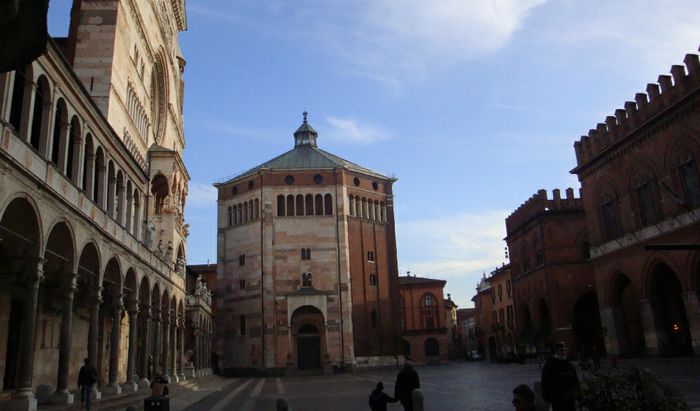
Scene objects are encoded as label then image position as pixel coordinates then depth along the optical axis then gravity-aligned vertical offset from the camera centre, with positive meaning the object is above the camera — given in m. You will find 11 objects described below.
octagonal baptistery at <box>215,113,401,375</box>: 54.53 +7.66
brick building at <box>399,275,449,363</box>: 79.94 +4.13
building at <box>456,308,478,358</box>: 112.04 +2.94
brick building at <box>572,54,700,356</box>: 28.16 +6.68
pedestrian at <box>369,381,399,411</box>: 9.61 -0.78
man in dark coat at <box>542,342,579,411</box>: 7.81 -0.52
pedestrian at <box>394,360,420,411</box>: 10.68 -0.65
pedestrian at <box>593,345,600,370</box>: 27.28 -0.77
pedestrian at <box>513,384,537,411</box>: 5.82 -0.54
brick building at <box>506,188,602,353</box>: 44.03 +4.94
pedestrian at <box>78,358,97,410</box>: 16.38 -0.43
